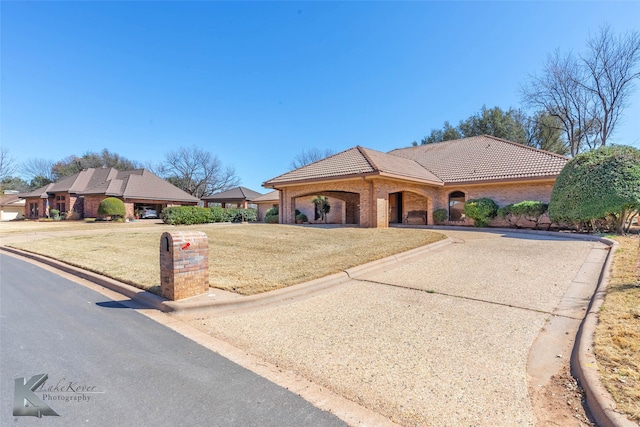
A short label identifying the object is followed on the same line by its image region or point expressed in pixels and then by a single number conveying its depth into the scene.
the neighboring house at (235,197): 37.62
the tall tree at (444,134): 35.16
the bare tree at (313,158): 55.03
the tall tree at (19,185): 55.39
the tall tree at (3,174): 37.97
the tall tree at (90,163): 52.62
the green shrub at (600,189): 10.31
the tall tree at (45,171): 56.91
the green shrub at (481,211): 15.38
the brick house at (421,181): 15.19
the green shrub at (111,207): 27.05
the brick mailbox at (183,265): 5.05
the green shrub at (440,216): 17.64
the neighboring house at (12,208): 42.41
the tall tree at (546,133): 29.64
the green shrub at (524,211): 14.13
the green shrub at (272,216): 22.85
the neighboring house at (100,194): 30.48
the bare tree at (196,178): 51.50
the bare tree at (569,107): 24.52
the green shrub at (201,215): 24.53
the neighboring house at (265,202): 29.53
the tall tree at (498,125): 31.19
